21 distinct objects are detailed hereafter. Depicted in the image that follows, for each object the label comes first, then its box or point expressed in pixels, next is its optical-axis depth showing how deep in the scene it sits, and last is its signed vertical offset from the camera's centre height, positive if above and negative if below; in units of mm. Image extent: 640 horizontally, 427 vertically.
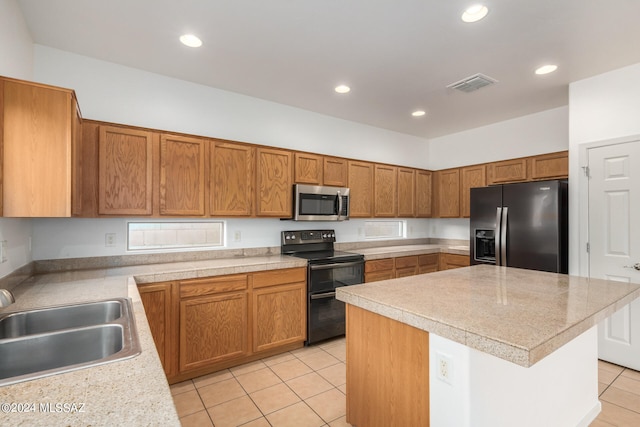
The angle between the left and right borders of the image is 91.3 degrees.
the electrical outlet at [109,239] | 2814 -199
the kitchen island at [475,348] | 1295 -640
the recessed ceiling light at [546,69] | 2844 +1361
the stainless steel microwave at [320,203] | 3596 +166
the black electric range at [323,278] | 3314 -691
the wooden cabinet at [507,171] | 4029 +602
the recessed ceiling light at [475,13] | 2029 +1356
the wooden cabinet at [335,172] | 3896 +572
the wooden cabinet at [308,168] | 3646 +575
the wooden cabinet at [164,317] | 2451 -802
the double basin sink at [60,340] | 1192 -517
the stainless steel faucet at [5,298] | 1306 -346
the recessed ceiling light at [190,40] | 2393 +1382
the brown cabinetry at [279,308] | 3002 -915
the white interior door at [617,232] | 2840 -155
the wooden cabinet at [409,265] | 3903 -667
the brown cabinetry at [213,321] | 2625 -915
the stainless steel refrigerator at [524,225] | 3188 -104
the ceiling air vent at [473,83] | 3033 +1337
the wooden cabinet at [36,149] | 1607 +366
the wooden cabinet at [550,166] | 3664 +608
